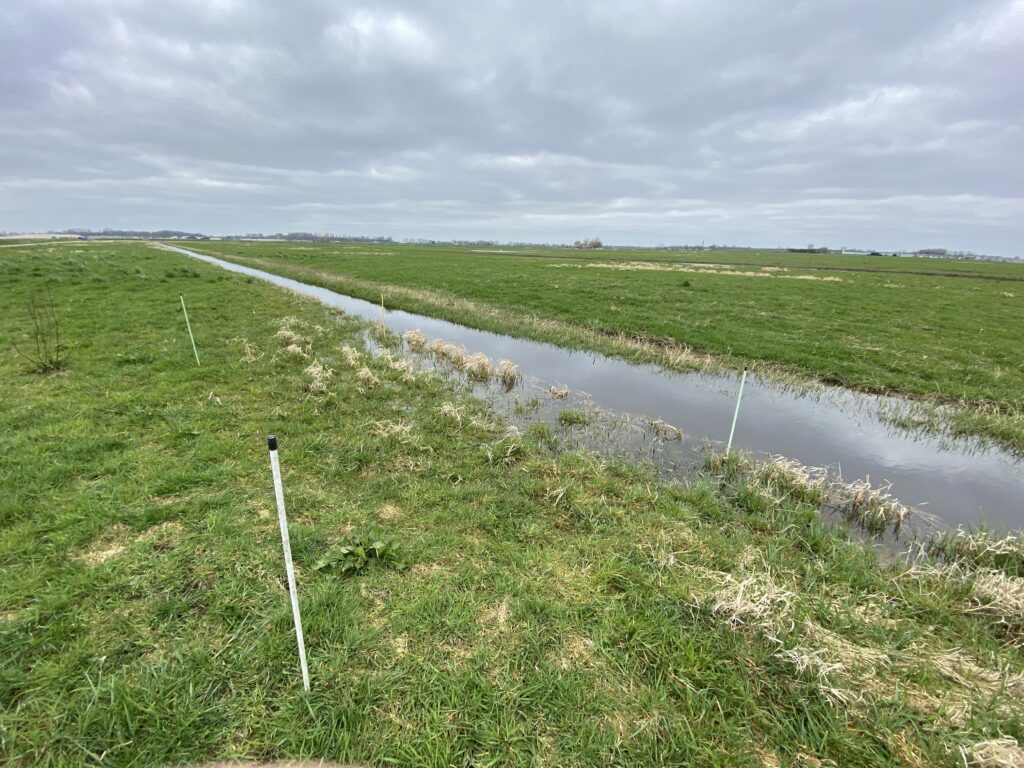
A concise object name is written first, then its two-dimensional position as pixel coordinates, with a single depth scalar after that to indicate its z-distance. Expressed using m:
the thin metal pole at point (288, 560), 2.80
